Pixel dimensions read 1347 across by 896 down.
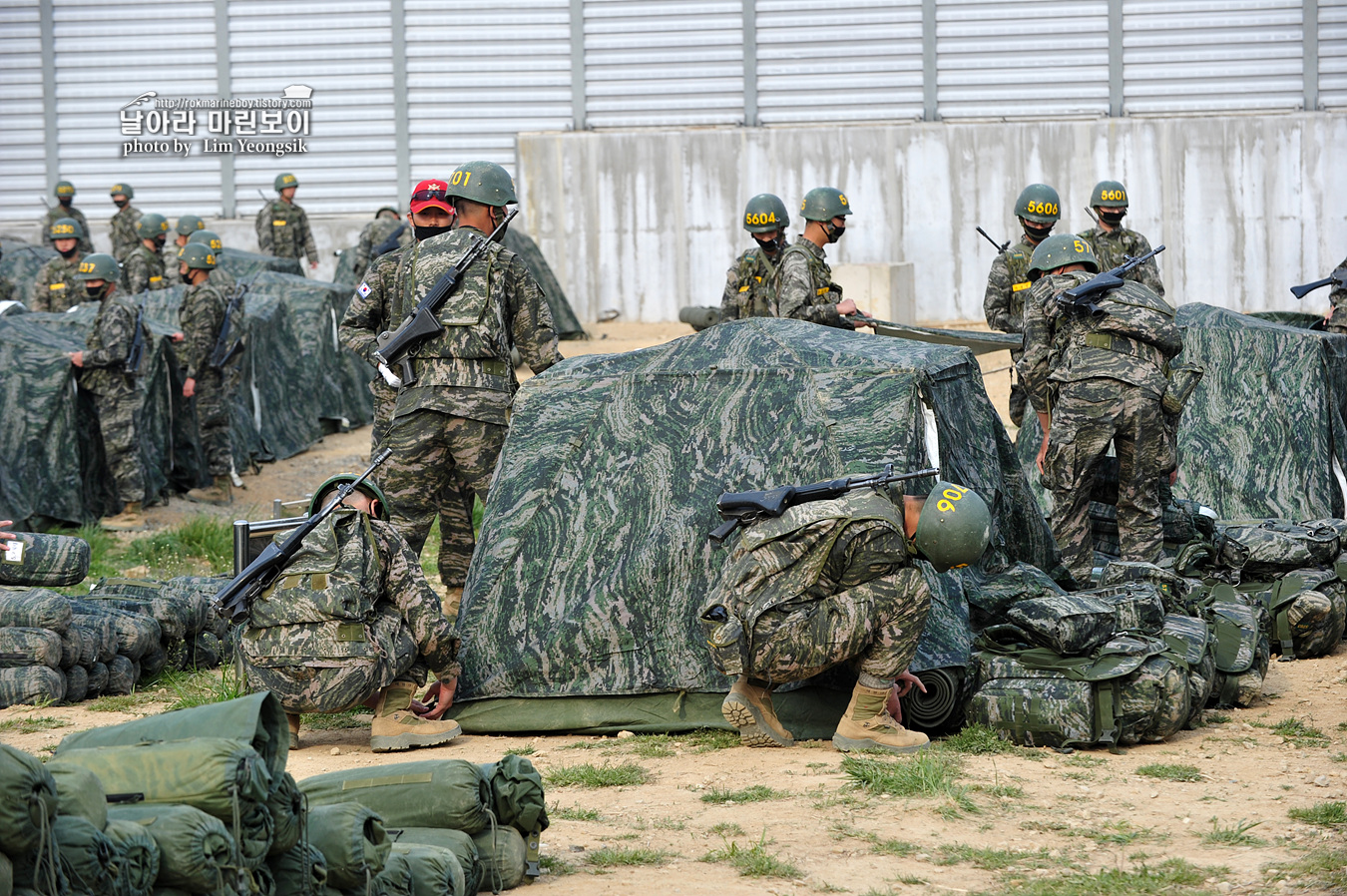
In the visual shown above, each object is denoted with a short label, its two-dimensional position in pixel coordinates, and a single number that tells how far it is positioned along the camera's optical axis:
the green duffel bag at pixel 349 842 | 6.86
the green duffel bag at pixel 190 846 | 5.98
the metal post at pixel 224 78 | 44.50
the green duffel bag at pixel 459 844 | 7.86
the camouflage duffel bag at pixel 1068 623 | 11.36
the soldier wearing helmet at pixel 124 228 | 37.94
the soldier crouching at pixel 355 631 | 10.96
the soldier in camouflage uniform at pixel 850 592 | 10.71
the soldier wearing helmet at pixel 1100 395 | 15.85
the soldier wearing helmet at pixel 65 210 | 38.97
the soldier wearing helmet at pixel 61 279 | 29.75
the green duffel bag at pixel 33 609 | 13.26
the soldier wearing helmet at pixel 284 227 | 40.16
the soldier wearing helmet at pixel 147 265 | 30.72
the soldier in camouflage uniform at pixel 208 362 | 25.77
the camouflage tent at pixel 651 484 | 11.90
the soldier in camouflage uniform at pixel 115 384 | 22.92
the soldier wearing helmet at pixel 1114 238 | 21.62
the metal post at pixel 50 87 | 45.28
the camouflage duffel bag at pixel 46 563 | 13.52
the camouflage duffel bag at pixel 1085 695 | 11.05
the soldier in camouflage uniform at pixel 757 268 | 22.12
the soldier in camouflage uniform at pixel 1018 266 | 21.69
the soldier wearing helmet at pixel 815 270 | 19.67
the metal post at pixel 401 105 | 43.94
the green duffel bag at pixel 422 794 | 8.03
